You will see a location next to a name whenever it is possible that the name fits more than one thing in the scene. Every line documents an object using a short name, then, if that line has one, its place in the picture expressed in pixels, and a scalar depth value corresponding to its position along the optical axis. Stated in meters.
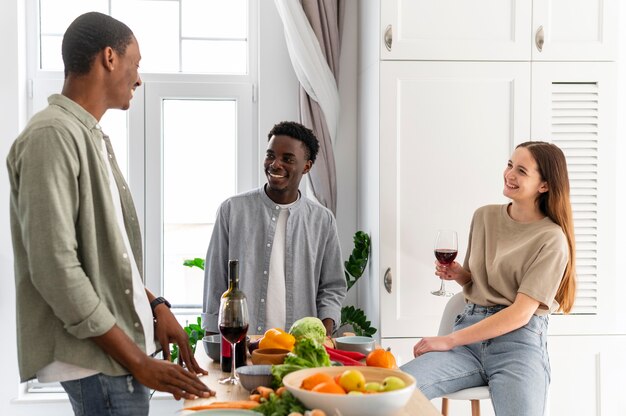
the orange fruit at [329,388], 1.34
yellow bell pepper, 1.84
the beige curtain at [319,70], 3.47
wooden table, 1.52
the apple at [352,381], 1.37
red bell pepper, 1.77
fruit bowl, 1.31
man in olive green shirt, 1.46
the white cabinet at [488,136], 3.08
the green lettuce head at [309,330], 1.91
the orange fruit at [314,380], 1.38
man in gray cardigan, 2.77
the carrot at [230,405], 1.48
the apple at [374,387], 1.36
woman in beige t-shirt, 2.49
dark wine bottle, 1.71
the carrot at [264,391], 1.48
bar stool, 2.58
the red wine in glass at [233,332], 1.71
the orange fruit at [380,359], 1.67
